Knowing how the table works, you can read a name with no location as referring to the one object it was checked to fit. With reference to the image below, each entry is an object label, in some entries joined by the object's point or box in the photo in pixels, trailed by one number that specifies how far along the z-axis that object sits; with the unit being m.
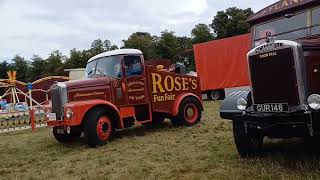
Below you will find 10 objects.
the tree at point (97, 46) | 37.63
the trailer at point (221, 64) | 14.11
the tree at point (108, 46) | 38.05
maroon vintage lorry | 6.48
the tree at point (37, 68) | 38.35
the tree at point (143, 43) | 34.07
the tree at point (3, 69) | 41.25
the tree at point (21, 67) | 39.69
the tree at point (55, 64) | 36.31
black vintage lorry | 3.76
